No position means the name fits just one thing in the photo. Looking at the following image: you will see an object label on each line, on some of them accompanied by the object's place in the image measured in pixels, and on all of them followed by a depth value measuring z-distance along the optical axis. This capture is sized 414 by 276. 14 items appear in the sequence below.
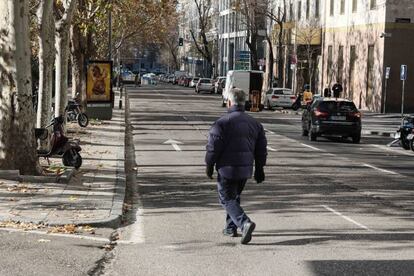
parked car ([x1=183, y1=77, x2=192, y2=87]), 96.41
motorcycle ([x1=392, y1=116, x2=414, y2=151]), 23.63
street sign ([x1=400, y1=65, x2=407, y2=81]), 32.07
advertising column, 32.59
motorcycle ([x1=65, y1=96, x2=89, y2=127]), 28.31
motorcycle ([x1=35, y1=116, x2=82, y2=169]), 14.77
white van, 46.19
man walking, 8.15
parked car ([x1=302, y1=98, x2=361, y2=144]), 25.52
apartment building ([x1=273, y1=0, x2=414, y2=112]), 43.78
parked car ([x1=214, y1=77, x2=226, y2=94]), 69.90
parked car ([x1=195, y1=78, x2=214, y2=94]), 73.56
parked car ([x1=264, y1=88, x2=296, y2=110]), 47.83
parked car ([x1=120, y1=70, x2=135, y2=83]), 104.79
